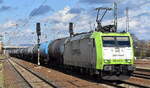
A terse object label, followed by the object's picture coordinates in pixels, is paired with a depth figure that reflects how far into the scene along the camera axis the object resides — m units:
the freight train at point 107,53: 21.83
